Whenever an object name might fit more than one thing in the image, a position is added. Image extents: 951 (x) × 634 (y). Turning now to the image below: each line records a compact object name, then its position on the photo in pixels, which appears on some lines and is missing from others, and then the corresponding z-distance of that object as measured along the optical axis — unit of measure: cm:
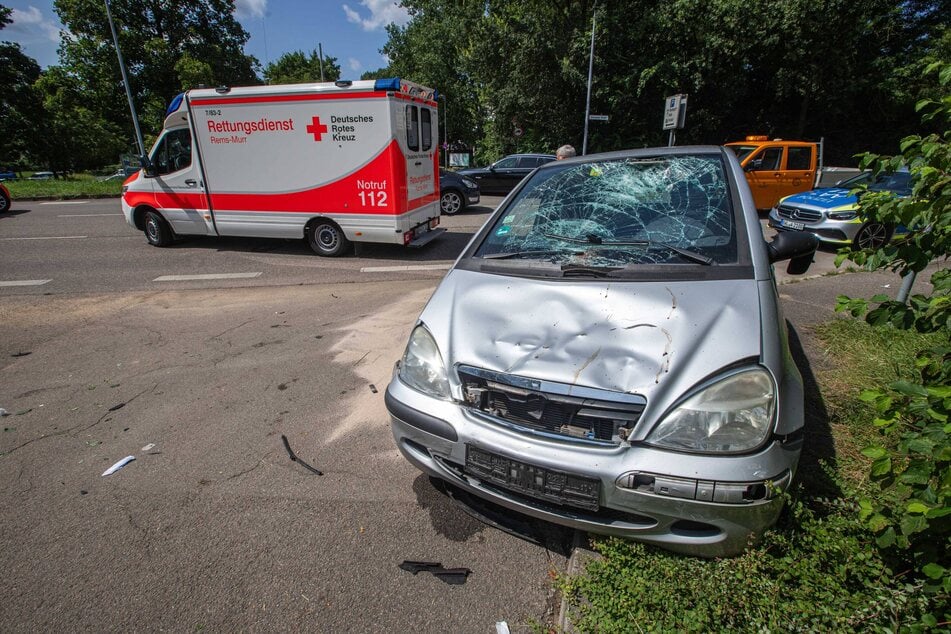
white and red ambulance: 718
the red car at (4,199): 1362
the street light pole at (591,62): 1833
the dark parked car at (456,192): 1239
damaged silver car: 161
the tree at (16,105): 3581
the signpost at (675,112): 1062
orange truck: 1194
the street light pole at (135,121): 1920
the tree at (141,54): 3023
